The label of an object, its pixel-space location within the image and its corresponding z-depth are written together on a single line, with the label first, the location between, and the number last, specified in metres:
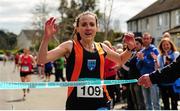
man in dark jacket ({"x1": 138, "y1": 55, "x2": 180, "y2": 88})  7.14
